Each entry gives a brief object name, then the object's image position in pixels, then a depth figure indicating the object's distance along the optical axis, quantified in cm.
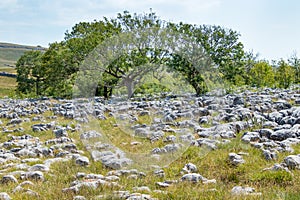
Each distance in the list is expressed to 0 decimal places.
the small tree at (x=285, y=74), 4088
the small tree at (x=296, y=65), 4671
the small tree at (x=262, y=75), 3950
